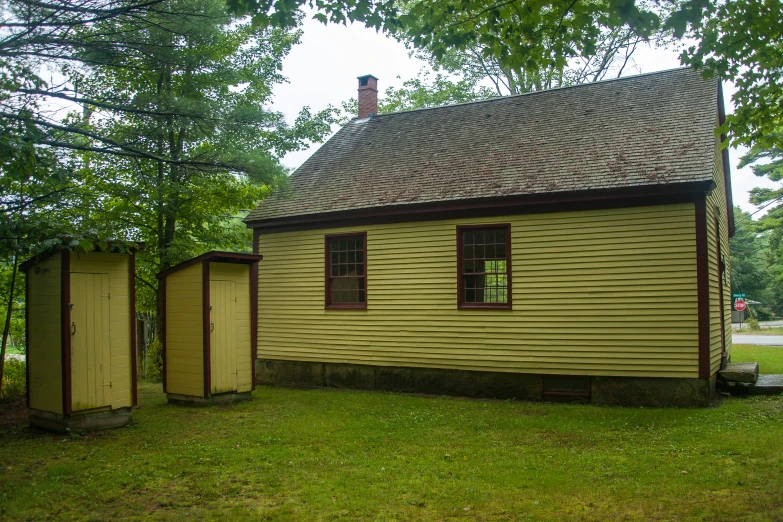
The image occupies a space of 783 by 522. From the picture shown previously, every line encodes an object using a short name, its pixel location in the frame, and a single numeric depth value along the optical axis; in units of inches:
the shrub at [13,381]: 469.4
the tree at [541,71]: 1041.5
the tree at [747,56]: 291.4
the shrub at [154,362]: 640.4
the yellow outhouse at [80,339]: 343.9
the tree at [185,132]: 348.8
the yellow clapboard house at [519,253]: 417.4
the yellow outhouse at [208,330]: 436.1
